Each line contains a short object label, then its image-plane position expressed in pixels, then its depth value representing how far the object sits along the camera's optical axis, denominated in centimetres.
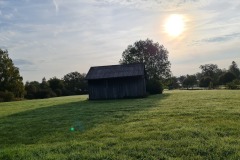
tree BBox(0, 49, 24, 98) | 3666
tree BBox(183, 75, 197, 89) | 5976
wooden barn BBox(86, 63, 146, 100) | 2214
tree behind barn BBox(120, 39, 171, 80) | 3787
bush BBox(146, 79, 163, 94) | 2926
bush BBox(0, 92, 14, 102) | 3477
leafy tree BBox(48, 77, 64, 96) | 5528
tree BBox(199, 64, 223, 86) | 7057
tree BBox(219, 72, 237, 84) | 5172
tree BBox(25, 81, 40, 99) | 4652
